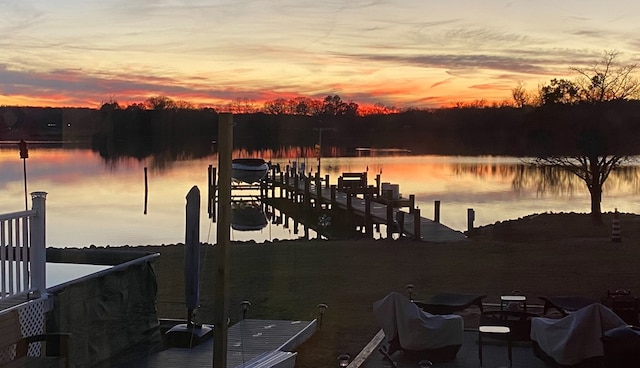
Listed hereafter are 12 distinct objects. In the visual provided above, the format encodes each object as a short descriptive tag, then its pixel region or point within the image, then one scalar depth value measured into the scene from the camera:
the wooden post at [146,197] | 34.93
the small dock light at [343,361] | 6.28
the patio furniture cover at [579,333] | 6.71
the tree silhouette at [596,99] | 23.48
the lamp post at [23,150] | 11.22
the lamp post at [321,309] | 9.12
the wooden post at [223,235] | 4.49
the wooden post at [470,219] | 21.00
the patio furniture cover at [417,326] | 7.23
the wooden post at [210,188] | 30.70
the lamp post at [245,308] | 8.88
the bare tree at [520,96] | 41.01
